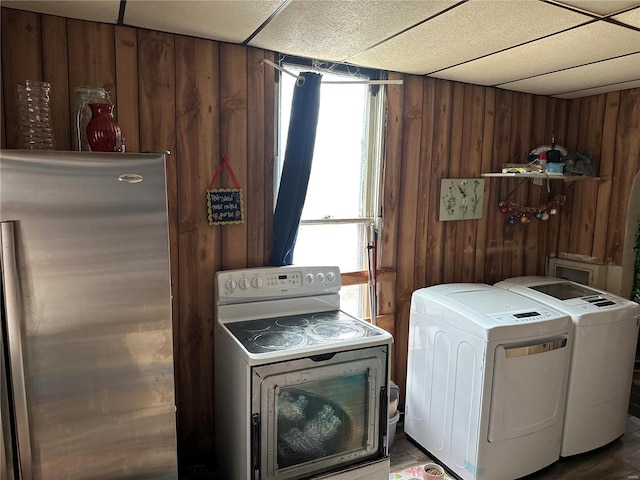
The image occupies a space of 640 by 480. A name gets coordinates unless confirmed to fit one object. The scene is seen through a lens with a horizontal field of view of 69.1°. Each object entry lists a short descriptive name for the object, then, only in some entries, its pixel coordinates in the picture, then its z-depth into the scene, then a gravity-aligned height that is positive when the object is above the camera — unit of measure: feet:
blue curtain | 8.11 +0.26
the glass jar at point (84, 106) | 6.45 +0.94
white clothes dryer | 7.84 -3.48
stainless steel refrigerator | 4.94 -1.62
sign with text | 7.84 -0.49
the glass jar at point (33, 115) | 5.96 +0.76
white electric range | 6.45 -3.05
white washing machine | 8.60 -3.41
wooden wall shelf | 9.88 +0.17
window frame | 8.83 +0.35
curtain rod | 7.86 +1.83
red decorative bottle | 5.79 +0.57
